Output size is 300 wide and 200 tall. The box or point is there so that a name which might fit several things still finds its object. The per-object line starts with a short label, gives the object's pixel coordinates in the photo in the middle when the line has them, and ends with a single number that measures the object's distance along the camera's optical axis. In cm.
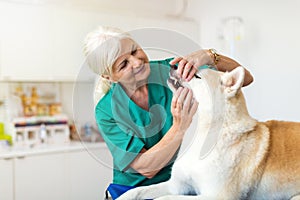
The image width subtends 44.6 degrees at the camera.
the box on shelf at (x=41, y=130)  270
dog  86
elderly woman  94
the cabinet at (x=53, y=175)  246
